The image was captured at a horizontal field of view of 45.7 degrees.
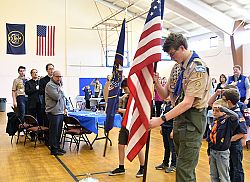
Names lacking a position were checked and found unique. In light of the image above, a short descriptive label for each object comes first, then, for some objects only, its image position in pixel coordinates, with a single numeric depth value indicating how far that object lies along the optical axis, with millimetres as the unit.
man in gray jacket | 5340
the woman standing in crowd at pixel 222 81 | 7171
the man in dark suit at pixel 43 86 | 5977
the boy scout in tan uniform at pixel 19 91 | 6895
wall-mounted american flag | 13281
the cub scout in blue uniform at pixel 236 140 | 2916
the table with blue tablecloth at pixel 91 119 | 5563
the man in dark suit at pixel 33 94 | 6582
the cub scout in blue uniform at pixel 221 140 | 2875
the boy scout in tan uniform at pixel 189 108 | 2117
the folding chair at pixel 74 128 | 5652
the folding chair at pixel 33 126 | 5952
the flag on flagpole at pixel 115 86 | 4883
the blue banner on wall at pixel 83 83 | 16109
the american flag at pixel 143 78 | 2371
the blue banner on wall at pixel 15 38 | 12445
